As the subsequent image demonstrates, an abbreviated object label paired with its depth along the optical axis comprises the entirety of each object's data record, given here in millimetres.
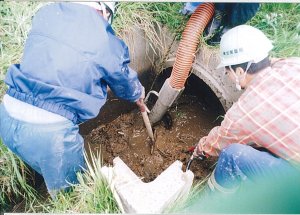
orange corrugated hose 2291
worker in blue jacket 1708
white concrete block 1643
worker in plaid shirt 1842
